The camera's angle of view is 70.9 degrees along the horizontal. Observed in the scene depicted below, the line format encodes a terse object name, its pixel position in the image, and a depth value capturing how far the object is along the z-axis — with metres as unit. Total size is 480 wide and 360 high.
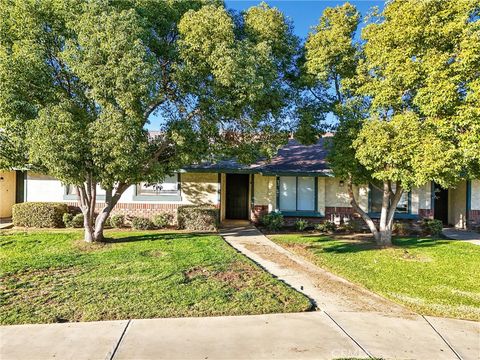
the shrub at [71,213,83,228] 14.34
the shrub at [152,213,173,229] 14.88
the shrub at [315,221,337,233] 15.38
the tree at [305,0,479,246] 8.45
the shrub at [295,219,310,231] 15.36
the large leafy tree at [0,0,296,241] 8.11
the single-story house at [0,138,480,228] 16.00
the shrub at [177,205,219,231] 14.47
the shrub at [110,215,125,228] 14.75
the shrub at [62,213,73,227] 14.40
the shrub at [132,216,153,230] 14.51
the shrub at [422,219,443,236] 14.88
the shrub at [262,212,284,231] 15.29
